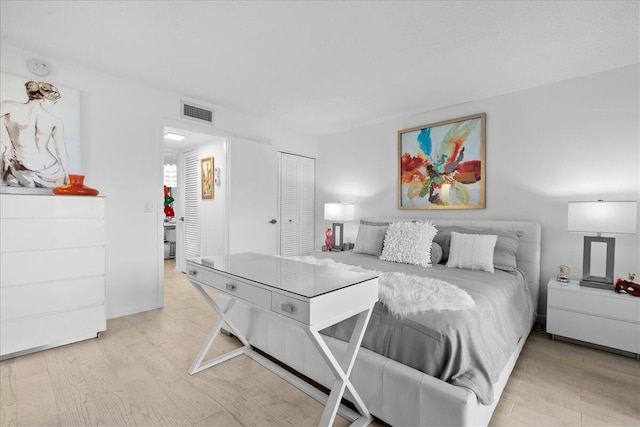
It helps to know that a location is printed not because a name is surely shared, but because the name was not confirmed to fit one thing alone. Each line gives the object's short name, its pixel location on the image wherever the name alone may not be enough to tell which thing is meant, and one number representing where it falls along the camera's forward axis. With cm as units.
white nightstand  226
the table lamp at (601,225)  229
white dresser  218
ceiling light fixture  427
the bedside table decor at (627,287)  228
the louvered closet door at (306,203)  500
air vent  349
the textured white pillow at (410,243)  287
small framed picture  442
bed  134
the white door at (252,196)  397
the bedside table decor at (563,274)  268
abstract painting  341
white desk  126
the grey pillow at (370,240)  333
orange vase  245
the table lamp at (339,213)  431
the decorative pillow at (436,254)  295
